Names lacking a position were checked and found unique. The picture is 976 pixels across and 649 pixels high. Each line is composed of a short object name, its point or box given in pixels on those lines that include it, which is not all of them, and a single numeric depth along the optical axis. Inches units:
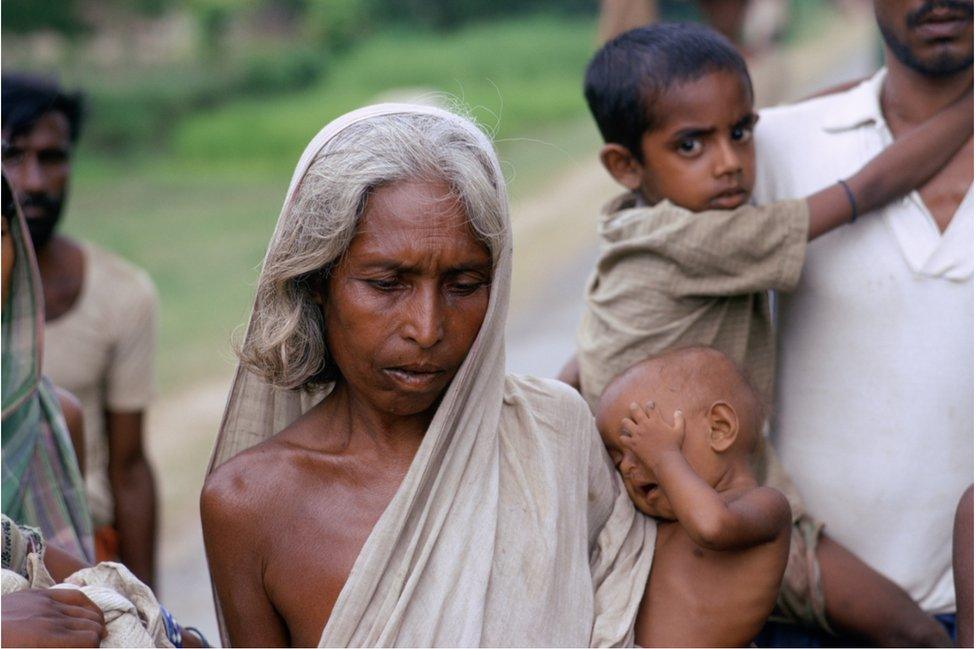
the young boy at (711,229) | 119.8
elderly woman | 90.4
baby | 100.3
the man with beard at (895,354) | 122.0
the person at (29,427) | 112.0
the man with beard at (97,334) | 169.9
